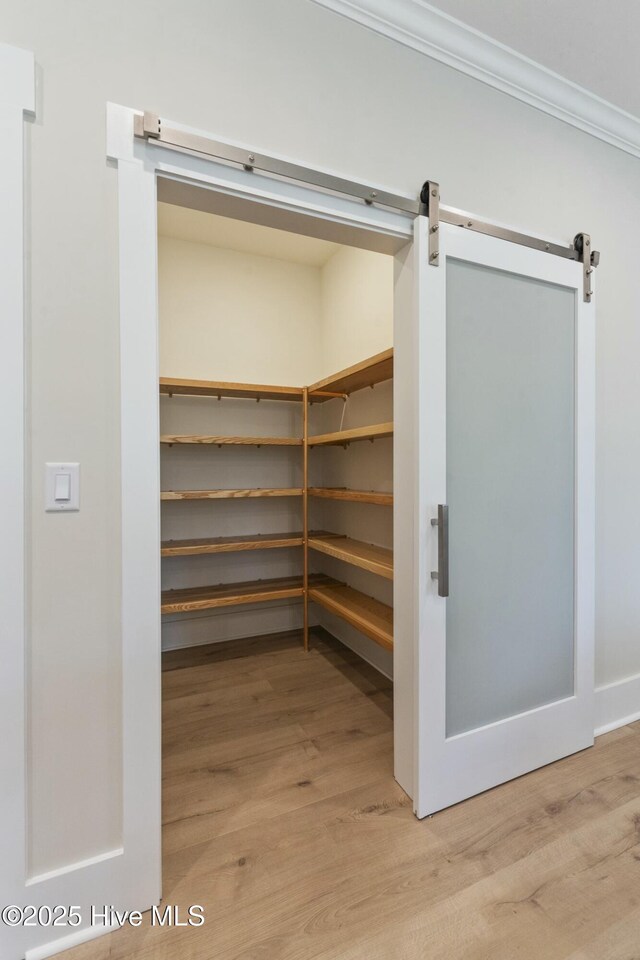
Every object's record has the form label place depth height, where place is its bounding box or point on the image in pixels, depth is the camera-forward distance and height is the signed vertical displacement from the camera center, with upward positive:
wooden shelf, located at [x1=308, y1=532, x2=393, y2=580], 1.95 -0.43
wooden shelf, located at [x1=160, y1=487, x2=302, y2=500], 2.45 -0.12
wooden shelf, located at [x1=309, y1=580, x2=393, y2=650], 1.95 -0.75
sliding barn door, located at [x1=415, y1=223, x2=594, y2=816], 1.42 -0.16
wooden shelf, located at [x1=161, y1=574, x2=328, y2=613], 2.48 -0.78
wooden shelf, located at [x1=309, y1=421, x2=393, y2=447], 1.90 +0.22
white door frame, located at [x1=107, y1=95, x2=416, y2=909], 1.08 -0.01
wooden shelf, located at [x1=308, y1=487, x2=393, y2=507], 1.92 -0.11
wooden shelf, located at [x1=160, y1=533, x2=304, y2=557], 2.48 -0.45
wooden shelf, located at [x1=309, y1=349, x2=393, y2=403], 2.02 +0.56
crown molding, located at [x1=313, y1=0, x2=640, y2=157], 1.37 +1.55
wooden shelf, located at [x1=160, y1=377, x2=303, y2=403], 2.56 +0.56
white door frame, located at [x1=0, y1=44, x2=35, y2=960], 0.97 +0.00
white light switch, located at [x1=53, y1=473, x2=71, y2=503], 1.05 -0.03
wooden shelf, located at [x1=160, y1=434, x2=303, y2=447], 2.49 +0.22
